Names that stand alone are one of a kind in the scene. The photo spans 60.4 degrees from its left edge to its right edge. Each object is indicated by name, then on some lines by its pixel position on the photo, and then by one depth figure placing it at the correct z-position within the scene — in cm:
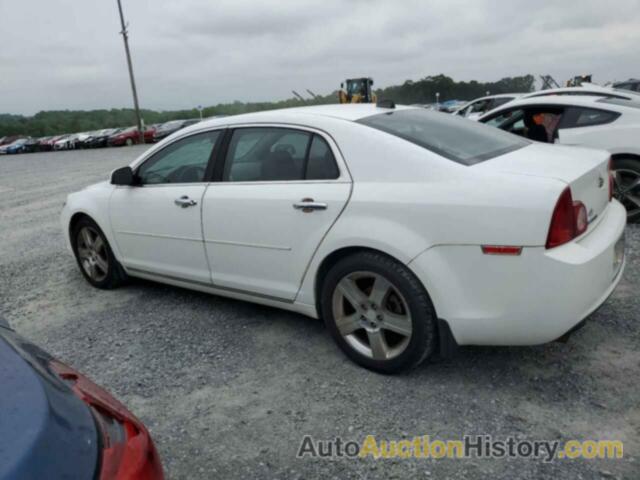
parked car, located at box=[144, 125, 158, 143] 3494
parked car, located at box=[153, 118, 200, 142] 3447
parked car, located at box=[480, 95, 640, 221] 576
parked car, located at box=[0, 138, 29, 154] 4091
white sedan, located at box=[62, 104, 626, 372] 265
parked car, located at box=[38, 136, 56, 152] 3989
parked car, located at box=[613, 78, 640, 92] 1673
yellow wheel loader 2719
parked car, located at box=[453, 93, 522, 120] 1309
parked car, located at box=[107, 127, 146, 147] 3528
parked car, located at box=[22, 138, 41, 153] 4109
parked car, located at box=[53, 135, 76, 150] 3834
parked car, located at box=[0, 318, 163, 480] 124
